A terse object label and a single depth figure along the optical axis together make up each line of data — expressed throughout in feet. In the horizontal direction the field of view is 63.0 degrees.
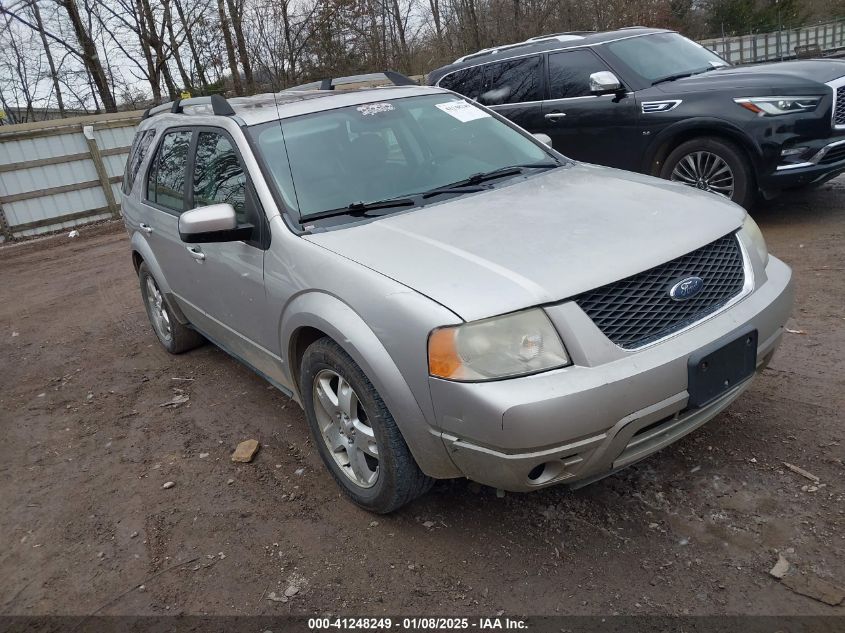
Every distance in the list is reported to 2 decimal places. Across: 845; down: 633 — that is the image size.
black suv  19.17
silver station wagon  7.73
